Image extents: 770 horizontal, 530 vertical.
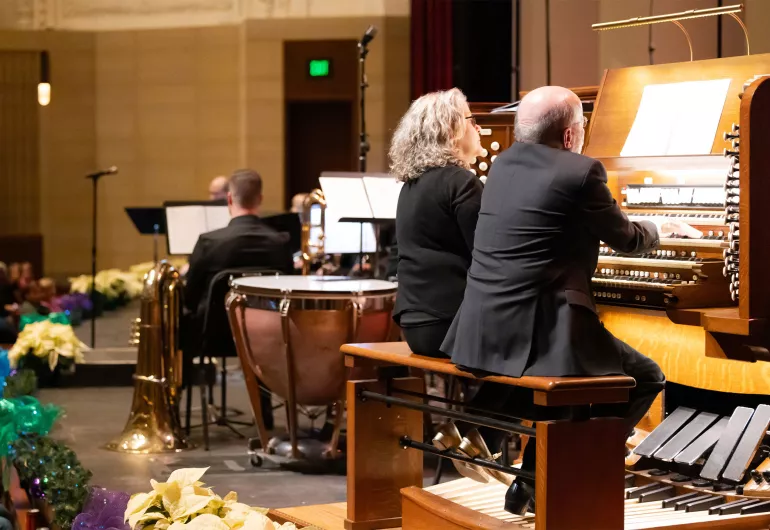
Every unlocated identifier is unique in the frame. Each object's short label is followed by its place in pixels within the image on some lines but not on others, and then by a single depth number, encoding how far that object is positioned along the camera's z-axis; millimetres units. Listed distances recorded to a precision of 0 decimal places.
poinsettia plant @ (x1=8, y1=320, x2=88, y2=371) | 15136
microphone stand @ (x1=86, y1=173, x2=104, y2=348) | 17614
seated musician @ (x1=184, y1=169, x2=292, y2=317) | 12427
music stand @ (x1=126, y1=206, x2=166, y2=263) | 15311
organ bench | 6553
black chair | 12160
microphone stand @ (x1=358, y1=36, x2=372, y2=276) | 13801
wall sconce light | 23131
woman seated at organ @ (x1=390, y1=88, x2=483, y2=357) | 7888
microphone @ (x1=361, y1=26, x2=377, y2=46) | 13595
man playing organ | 6649
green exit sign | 26243
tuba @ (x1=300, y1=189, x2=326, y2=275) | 12264
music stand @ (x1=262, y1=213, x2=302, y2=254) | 14152
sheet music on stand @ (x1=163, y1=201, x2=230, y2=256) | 14022
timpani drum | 10871
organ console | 6462
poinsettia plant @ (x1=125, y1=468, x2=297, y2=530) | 5260
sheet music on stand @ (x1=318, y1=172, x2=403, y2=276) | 11085
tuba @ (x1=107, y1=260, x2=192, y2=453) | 12046
